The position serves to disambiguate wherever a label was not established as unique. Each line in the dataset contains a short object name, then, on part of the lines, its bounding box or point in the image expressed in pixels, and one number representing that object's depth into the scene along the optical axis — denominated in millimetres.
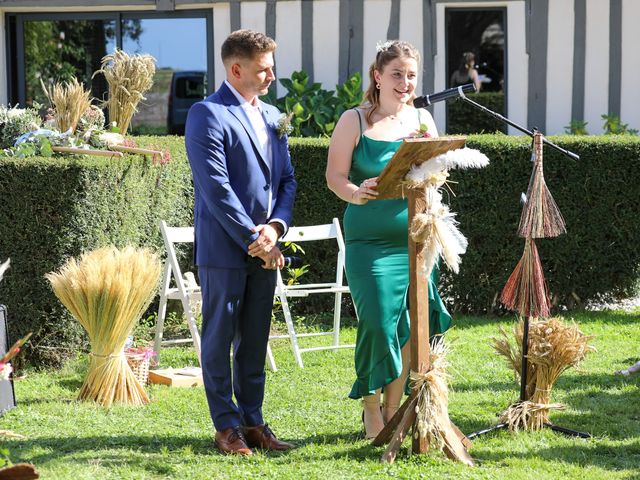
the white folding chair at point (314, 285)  11838
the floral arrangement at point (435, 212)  7683
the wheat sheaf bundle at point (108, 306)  9753
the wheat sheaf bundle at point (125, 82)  13119
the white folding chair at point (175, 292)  11315
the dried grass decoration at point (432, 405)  7830
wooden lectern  7779
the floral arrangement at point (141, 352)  10556
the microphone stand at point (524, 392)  8714
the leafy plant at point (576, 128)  19574
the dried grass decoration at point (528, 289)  8670
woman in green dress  8213
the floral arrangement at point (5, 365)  4155
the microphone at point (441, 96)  7956
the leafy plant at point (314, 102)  18740
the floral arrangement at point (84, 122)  11705
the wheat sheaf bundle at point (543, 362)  8736
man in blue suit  7816
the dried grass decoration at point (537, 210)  8655
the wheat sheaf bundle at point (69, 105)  12191
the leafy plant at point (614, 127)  19423
